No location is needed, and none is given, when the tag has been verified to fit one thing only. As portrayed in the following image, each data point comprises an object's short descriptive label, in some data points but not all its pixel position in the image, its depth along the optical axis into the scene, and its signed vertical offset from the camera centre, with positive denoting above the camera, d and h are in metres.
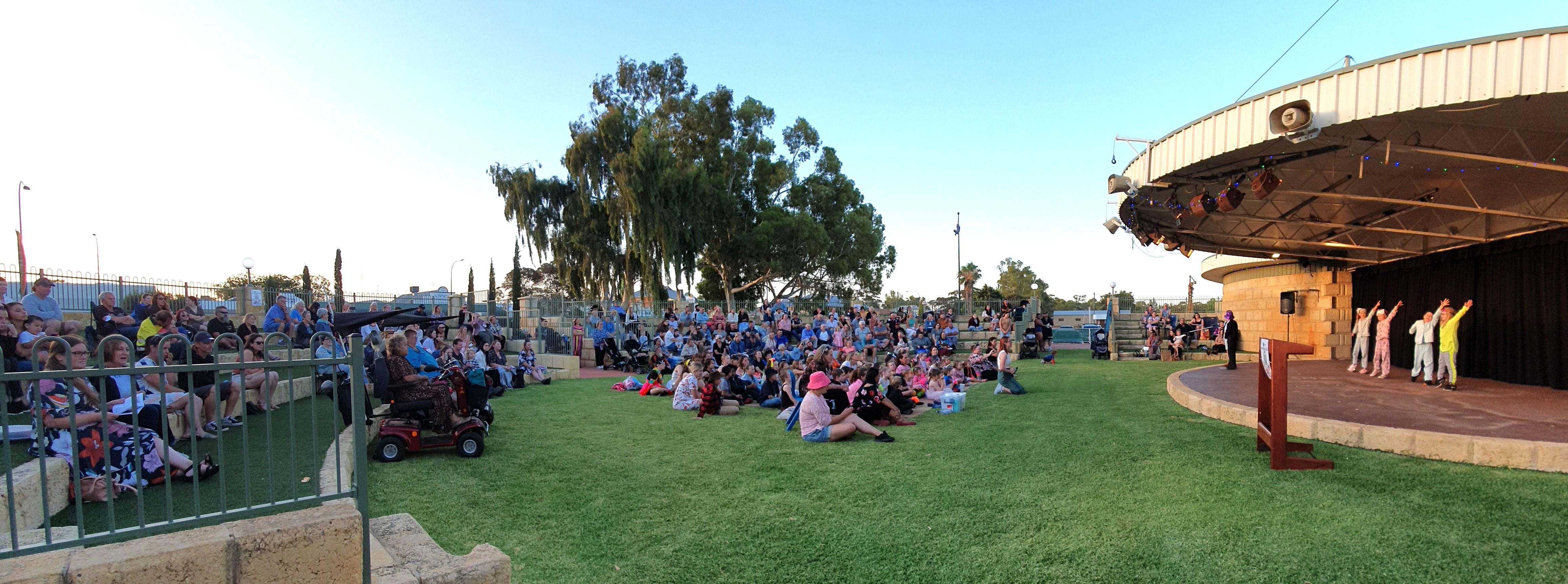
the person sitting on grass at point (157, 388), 4.56 -0.72
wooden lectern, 5.85 -0.97
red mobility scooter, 6.70 -1.39
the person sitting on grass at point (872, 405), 8.86 -1.47
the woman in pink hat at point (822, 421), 7.90 -1.51
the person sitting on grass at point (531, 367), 14.35 -1.59
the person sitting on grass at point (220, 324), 9.54 -0.46
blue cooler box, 10.20 -1.67
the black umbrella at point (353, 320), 7.68 -0.34
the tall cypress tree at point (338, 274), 42.25 +0.98
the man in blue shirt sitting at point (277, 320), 10.45 -0.44
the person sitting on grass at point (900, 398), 10.13 -1.60
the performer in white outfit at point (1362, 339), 12.73 -0.95
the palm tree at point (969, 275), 53.38 +1.06
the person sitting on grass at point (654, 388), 12.44 -1.76
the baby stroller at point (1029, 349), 20.53 -1.78
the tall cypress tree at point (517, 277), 38.56 +0.72
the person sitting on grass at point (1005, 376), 12.18 -1.54
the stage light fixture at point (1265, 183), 8.12 +1.22
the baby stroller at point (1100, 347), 20.69 -1.73
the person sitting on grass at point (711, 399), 9.95 -1.56
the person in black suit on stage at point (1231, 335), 14.52 -1.02
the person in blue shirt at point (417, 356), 9.31 -0.89
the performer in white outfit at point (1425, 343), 10.29 -0.83
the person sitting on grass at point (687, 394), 10.59 -1.59
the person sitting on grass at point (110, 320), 9.39 -0.40
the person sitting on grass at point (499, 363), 13.30 -1.44
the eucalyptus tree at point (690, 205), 27.19 +3.66
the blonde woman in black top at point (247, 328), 9.84 -0.54
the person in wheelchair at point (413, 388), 7.09 -1.00
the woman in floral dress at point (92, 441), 4.32 -1.00
